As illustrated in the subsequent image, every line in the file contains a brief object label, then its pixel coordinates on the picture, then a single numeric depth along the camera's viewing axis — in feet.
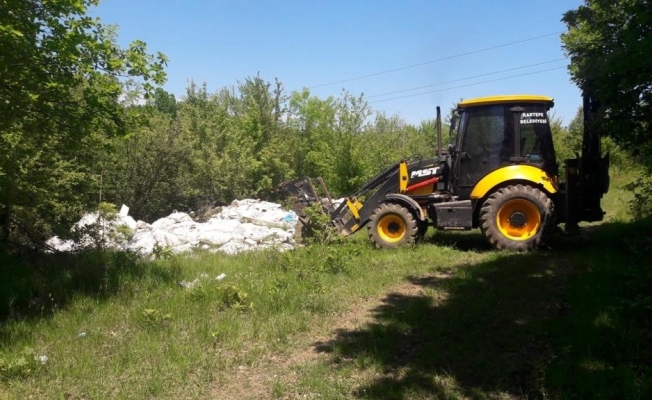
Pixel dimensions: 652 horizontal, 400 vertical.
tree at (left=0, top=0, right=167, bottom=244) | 19.94
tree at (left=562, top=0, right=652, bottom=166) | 20.52
